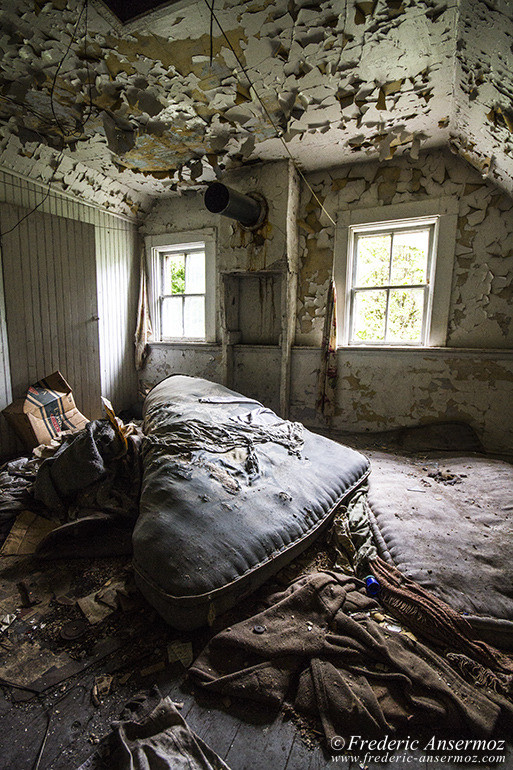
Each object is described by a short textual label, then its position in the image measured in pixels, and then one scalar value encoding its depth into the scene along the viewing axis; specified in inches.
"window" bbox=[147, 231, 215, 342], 182.1
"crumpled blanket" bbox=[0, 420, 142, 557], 74.2
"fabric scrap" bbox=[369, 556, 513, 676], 49.9
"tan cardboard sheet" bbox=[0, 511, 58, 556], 73.7
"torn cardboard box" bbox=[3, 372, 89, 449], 126.3
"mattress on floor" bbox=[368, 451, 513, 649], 56.2
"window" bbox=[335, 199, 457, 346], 139.2
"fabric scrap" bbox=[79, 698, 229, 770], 34.4
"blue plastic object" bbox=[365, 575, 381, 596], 61.2
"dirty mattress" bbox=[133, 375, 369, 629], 52.2
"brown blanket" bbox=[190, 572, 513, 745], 41.0
